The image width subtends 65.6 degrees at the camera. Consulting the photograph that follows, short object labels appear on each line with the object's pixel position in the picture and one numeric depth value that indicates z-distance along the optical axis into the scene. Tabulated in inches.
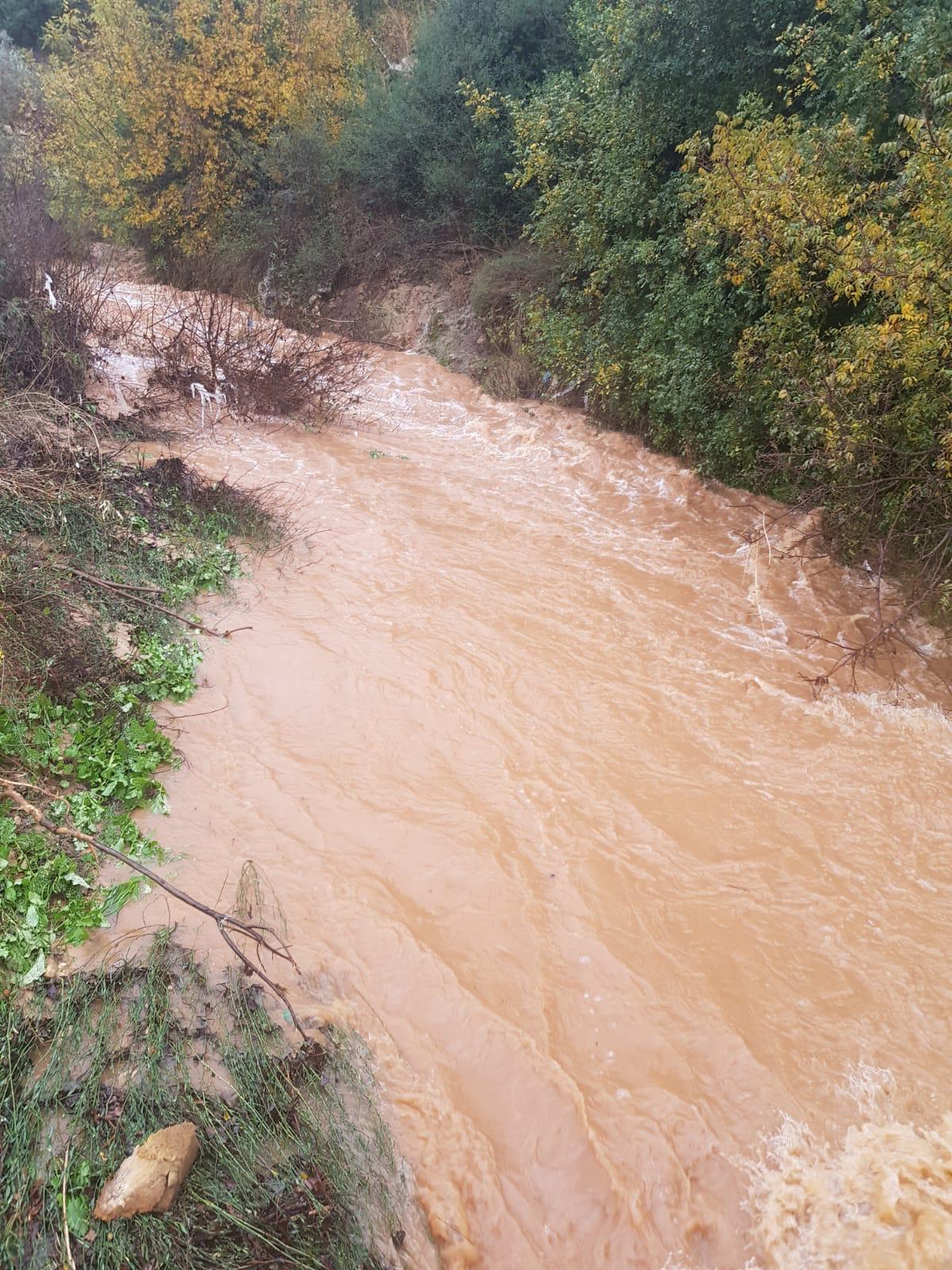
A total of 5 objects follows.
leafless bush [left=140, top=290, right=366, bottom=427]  380.5
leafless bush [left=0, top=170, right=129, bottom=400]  326.3
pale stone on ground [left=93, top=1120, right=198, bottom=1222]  94.8
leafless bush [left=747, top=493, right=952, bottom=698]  215.0
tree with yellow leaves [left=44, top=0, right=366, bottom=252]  577.0
